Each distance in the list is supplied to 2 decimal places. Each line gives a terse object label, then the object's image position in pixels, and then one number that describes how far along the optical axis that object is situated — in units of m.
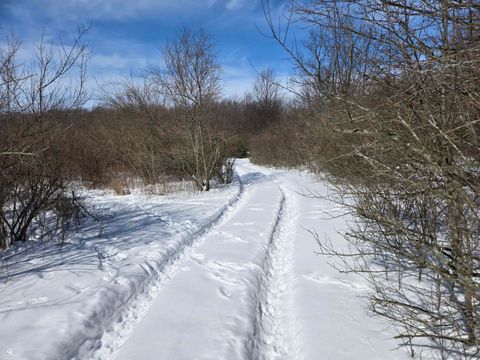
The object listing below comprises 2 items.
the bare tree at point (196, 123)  11.70
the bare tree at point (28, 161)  5.17
